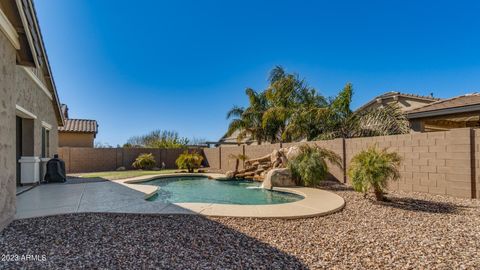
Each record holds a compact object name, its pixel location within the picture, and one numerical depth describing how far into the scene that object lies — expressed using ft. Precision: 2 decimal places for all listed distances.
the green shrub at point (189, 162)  58.08
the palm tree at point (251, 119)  66.64
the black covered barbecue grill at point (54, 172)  34.96
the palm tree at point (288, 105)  51.16
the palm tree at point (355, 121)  39.76
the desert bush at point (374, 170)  22.32
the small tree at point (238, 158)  51.84
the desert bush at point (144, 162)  64.44
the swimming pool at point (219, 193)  27.68
